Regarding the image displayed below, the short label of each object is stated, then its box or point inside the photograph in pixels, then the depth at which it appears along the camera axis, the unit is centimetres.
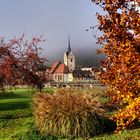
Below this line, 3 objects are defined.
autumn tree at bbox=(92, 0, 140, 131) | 391
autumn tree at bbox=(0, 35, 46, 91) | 1045
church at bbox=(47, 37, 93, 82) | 6652
